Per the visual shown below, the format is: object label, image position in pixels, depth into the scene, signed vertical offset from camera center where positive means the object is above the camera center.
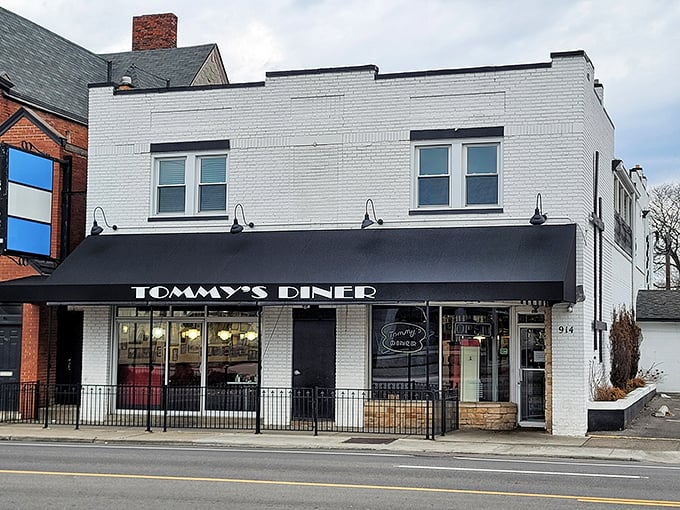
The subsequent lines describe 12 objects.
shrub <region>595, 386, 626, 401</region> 22.66 -1.11
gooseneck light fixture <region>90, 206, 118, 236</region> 24.47 +2.89
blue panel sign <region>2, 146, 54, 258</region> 23.22 +3.35
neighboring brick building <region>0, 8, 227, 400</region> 24.62 +5.58
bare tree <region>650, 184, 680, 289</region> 67.62 +8.17
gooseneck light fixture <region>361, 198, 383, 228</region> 22.34 +2.82
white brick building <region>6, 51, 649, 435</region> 20.98 +2.58
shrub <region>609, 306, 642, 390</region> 26.86 -0.08
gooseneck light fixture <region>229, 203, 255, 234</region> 23.20 +2.80
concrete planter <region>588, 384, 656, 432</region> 21.06 -1.50
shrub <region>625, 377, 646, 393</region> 27.19 -1.07
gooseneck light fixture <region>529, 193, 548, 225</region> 21.12 +2.80
